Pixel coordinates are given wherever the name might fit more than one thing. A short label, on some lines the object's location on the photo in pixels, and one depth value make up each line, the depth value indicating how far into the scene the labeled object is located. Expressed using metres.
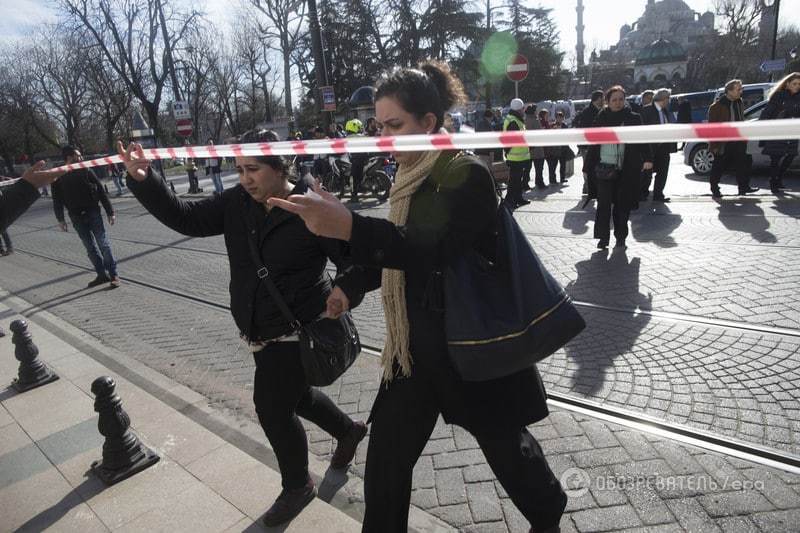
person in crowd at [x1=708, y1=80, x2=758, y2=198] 8.59
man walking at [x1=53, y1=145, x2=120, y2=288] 7.54
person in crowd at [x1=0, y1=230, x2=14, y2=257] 11.91
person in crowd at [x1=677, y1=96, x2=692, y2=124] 10.44
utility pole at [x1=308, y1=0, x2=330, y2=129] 13.71
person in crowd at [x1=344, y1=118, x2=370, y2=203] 12.73
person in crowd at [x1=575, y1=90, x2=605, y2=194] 9.44
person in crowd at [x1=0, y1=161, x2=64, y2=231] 2.63
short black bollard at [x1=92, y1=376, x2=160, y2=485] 3.04
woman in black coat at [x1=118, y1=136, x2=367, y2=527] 2.41
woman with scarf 1.71
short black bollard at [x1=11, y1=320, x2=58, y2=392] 4.39
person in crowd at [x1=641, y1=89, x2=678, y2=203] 9.16
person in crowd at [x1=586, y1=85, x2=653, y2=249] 6.24
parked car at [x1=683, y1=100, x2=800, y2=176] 10.60
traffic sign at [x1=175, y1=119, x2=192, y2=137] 18.45
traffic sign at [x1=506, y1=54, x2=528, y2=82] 13.14
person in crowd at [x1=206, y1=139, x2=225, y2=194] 17.53
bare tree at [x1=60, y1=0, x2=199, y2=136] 23.66
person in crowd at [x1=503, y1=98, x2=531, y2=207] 9.62
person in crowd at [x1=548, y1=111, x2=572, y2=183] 12.66
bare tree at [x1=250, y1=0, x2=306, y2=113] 35.16
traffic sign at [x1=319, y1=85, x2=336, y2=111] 14.35
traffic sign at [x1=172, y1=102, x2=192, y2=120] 18.64
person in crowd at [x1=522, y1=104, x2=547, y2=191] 11.29
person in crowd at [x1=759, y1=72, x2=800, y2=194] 7.91
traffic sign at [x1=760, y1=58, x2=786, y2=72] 24.06
